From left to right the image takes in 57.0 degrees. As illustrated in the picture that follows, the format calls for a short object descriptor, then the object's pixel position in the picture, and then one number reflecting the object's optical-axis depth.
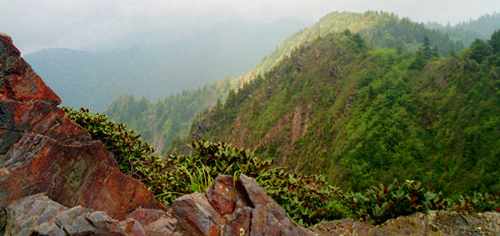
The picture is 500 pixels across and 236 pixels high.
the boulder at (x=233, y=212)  8.49
